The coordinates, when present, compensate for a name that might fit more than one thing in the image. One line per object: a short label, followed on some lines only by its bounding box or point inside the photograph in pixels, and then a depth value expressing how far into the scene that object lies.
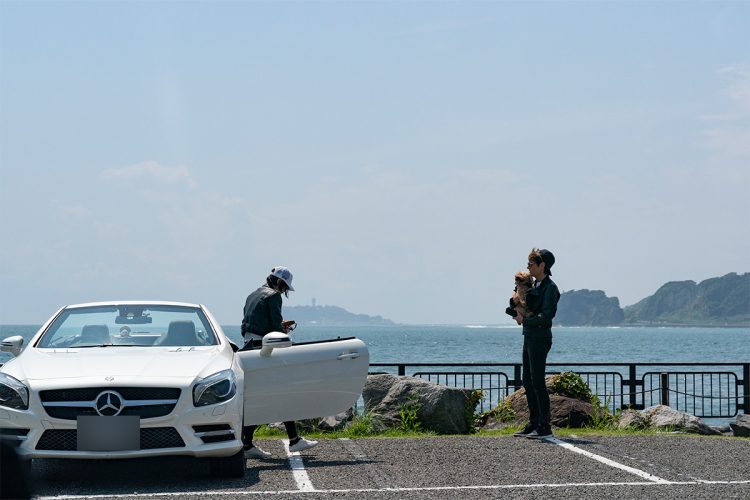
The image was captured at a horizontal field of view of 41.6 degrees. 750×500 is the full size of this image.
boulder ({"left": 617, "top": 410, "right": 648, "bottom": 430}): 13.17
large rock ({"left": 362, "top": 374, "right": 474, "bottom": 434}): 12.30
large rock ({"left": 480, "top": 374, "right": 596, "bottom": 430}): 12.98
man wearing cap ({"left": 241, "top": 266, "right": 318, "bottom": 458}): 9.52
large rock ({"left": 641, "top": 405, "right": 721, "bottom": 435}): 13.31
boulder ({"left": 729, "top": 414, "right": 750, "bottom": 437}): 13.40
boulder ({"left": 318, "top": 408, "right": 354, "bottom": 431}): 12.41
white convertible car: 7.46
